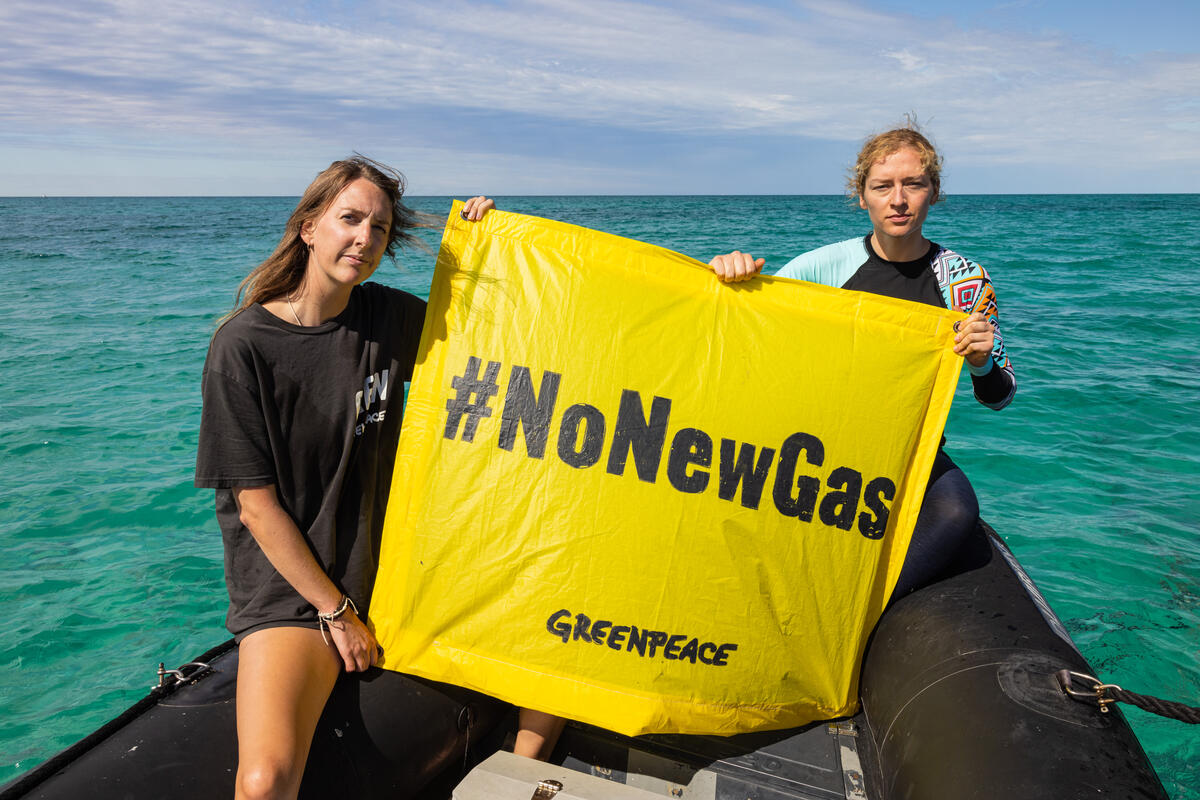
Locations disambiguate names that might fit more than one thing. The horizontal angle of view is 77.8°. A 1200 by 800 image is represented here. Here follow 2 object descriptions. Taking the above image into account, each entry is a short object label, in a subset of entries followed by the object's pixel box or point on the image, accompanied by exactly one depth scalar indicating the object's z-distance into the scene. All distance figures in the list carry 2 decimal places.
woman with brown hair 2.02
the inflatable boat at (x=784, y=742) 1.88
